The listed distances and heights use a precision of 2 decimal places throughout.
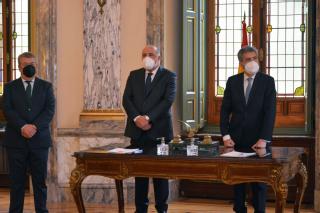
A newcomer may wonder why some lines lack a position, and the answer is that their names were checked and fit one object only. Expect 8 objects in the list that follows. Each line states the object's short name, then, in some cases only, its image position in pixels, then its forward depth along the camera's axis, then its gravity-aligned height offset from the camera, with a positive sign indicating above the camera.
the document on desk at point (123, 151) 6.82 -0.56
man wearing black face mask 7.65 -0.46
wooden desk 6.22 -0.67
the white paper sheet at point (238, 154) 6.38 -0.56
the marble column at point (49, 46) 9.75 +0.45
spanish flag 9.87 +0.56
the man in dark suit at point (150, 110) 7.45 -0.24
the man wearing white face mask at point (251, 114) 6.93 -0.26
